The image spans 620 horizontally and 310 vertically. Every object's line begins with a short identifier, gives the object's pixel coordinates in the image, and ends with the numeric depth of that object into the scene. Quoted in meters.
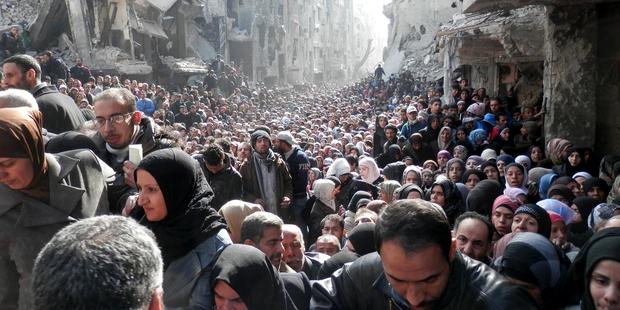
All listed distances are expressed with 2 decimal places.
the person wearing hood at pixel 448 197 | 5.57
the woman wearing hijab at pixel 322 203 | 6.57
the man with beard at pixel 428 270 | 2.02
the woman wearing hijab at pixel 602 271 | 2.34
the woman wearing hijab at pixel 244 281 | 2.30
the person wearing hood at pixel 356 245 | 3.38
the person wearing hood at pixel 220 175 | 5.61
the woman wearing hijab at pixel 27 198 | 2.32
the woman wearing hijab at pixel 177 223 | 2.47
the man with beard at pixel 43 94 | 3.77
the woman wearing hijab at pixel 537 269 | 2.75
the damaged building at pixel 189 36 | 19.42
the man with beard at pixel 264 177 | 6.34
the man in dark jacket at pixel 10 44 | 15.95
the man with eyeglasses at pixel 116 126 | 3.31
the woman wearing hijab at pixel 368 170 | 8.00
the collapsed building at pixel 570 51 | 7.91
